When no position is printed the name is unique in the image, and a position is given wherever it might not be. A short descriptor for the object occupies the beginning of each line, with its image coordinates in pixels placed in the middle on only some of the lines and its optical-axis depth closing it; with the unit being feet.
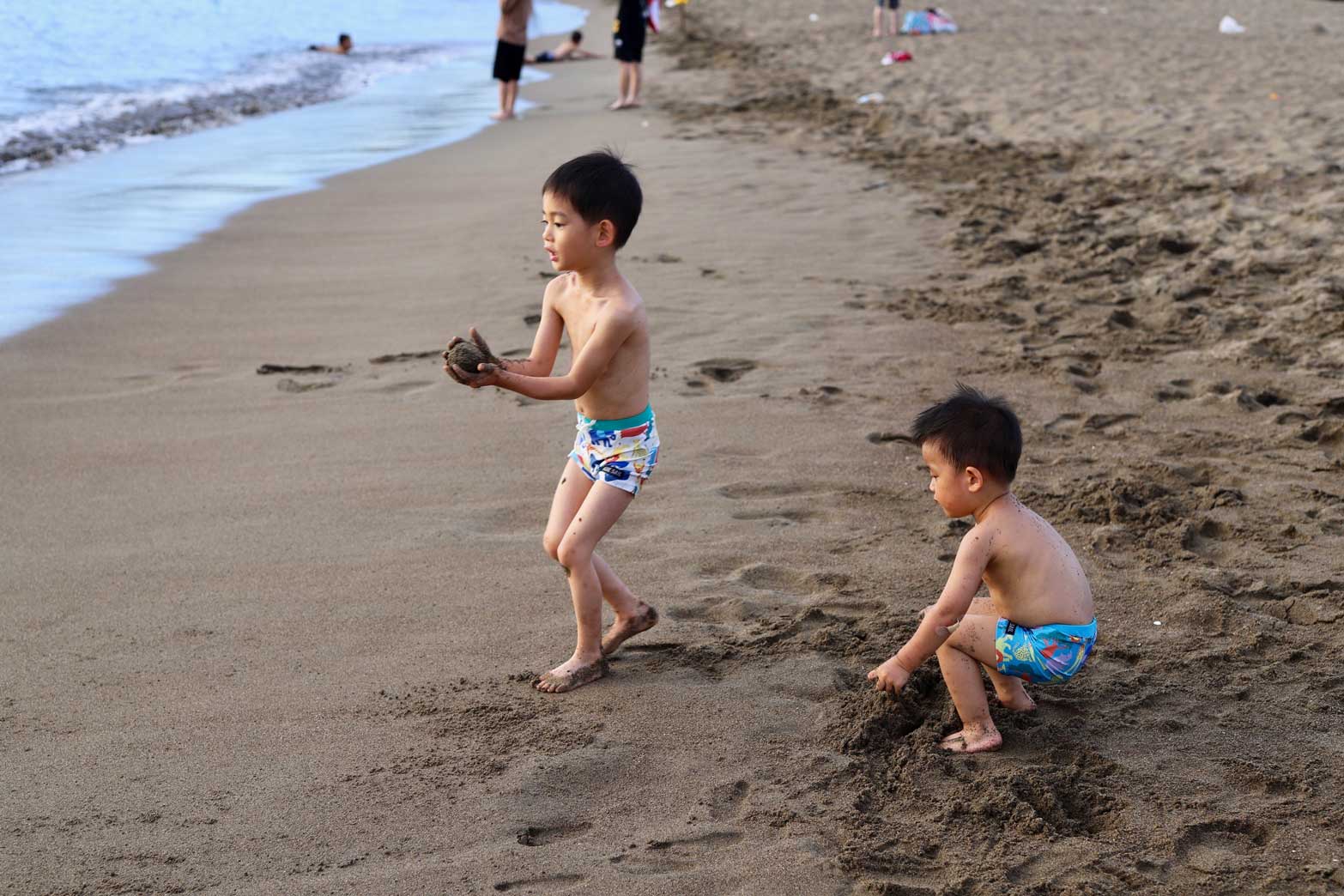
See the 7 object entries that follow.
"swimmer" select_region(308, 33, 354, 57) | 63.98
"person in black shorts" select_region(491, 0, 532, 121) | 39.50
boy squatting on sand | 8.95
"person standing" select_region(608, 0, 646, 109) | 40.86
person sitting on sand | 60.18
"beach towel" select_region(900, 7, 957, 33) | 60.95
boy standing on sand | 9.60
